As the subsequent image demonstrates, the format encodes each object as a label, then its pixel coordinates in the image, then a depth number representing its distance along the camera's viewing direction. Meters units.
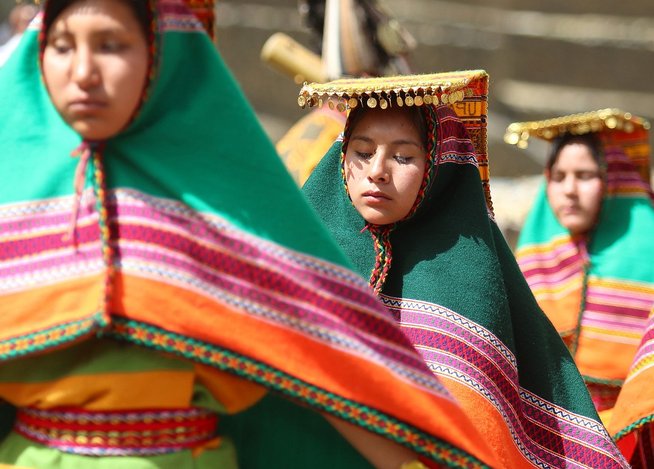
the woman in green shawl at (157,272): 5.13
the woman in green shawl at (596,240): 10.32
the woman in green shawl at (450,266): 7.06
